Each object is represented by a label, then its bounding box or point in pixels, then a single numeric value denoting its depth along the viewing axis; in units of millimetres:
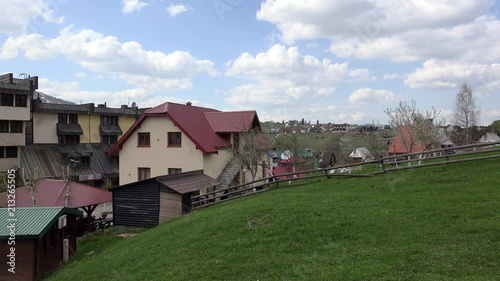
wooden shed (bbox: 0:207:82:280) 13703
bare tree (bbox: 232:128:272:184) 29578
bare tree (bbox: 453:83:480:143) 45031
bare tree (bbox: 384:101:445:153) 28873
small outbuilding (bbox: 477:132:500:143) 64931
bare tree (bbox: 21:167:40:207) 21433
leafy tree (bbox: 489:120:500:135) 63650
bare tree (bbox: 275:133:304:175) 43469
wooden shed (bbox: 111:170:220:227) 22719
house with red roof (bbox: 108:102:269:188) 30016
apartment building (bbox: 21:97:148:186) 42156
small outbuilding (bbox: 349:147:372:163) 59938
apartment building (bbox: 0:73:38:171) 38031
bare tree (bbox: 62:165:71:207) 21375
